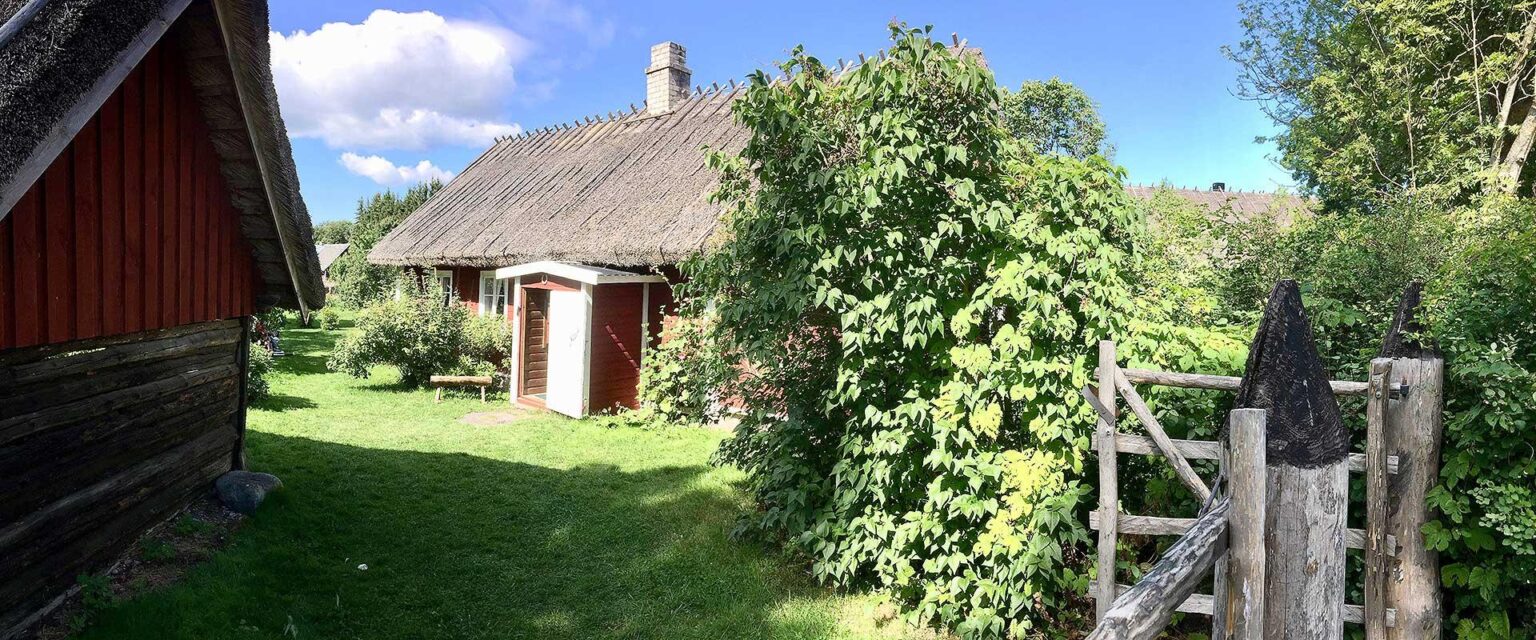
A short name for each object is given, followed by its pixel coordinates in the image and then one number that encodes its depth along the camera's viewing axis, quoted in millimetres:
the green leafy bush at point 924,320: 4188
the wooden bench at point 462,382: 12336
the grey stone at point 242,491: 5859
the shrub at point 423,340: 13117
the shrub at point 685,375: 5840
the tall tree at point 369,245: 28531
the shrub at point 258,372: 11008
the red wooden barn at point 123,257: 3230
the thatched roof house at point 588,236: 10953
